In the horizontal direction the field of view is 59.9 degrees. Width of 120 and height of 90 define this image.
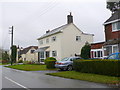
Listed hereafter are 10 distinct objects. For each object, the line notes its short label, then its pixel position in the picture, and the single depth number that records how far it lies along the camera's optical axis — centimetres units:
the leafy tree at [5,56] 4150
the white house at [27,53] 3992
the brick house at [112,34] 1290
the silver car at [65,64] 1130
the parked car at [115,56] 841
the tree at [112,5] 2200
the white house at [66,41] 2008
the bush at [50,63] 1320
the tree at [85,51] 1694
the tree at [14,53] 3749
